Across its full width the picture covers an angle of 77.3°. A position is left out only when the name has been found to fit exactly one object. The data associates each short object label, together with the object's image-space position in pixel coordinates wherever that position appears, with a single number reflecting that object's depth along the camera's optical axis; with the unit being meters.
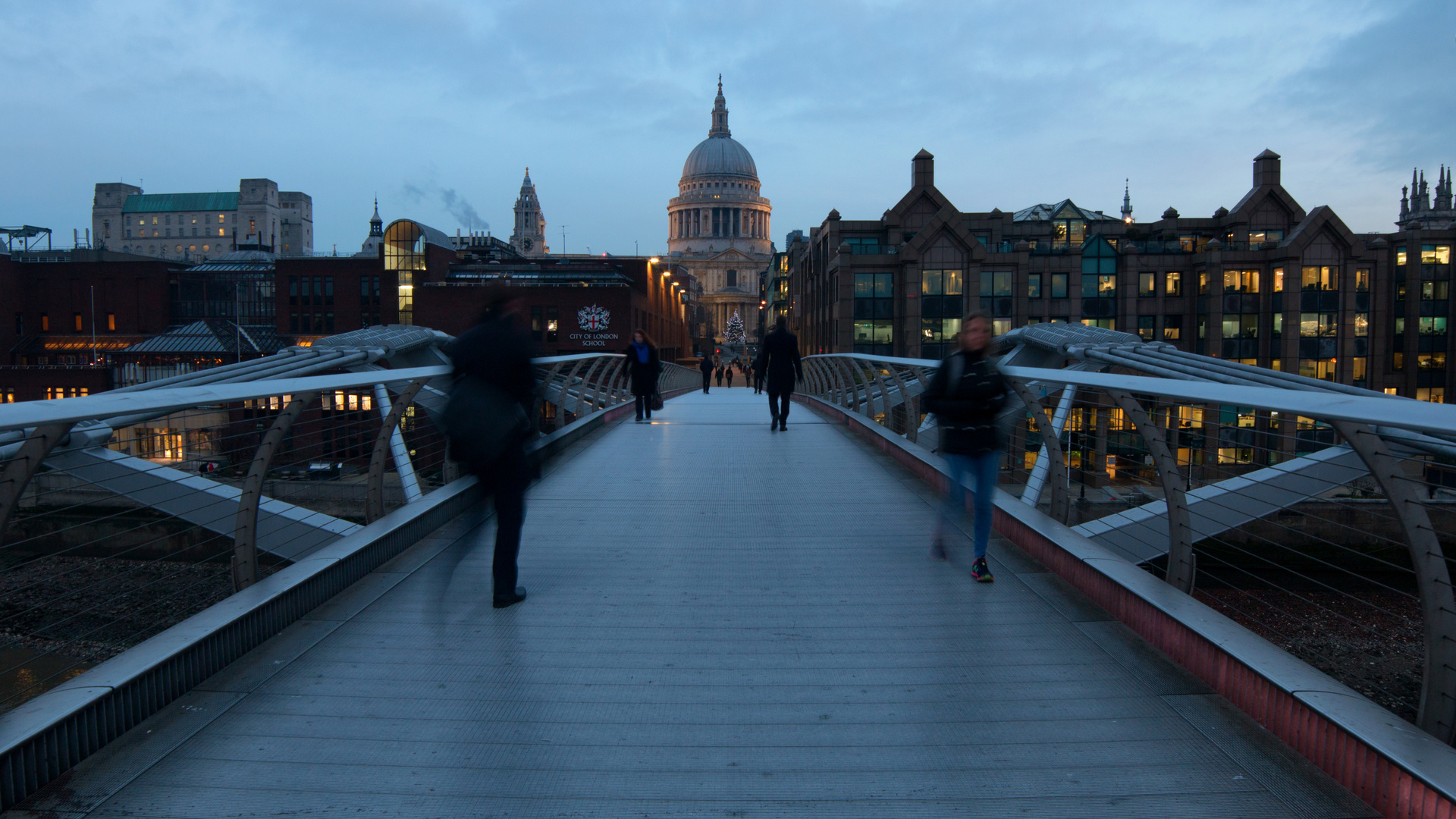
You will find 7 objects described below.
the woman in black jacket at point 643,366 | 13.36
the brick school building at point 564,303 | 58.62
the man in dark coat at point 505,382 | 4.31
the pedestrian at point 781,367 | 12.04
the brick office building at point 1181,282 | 47.97
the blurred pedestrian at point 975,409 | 5.03
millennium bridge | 2.80
